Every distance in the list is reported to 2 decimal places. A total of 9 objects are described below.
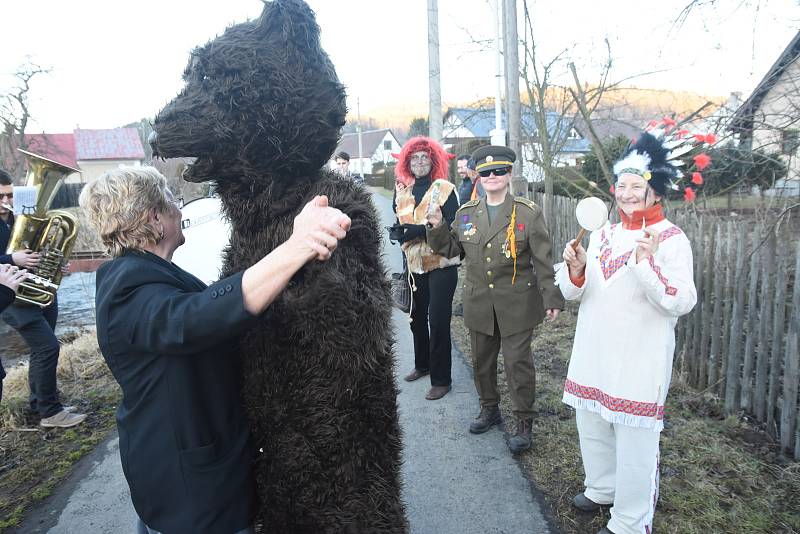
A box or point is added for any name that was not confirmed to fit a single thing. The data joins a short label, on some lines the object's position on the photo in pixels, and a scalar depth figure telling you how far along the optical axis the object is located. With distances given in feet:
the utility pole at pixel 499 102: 25.20
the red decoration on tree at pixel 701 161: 9.05
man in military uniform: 12.00
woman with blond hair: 4.38
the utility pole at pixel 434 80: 32.40
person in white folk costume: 8.06
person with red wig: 15.15
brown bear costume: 4.87
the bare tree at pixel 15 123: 70.33
